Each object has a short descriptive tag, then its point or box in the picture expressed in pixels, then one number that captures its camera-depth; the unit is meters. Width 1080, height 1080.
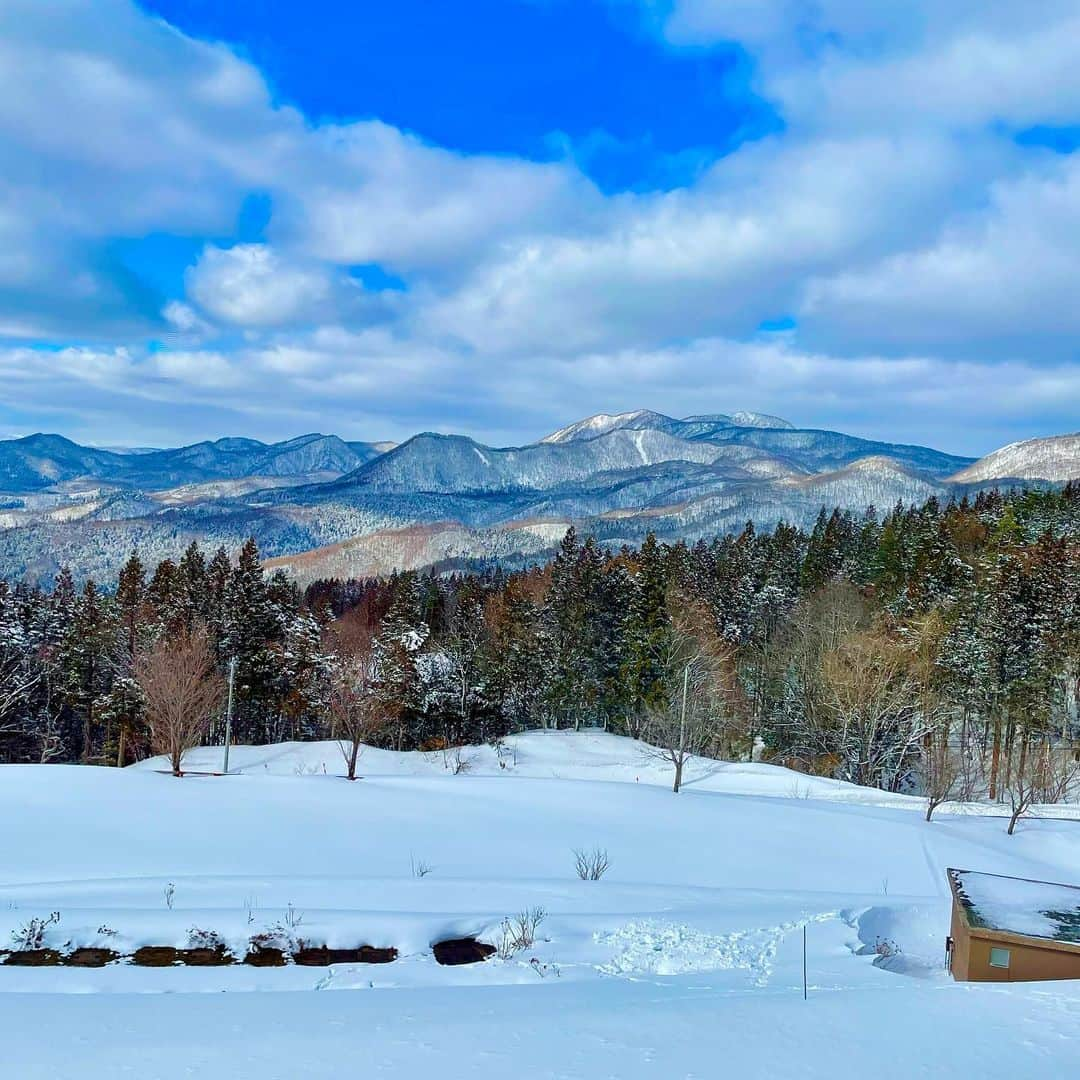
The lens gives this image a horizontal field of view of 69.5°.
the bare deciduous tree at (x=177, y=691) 34.41
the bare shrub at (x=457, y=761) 39.09
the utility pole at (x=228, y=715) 35.43
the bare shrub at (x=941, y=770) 27.31
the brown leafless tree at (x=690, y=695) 38.78
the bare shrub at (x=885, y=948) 11.49
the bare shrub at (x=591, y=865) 15.91
